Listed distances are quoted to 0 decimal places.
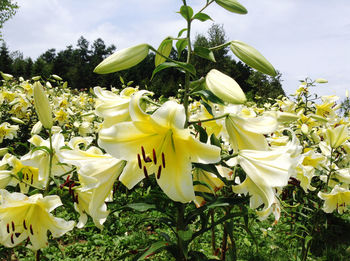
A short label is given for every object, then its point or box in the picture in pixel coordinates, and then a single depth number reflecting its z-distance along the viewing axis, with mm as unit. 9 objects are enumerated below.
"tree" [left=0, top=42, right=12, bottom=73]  31559
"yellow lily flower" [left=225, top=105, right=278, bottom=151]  830
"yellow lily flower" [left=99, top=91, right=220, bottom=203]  725
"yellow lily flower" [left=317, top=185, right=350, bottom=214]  1775
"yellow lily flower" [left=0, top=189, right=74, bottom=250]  957
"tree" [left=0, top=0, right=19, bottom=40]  18547
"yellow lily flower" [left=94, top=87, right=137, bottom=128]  847
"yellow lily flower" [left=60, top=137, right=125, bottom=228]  782
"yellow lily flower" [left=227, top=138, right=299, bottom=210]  774
